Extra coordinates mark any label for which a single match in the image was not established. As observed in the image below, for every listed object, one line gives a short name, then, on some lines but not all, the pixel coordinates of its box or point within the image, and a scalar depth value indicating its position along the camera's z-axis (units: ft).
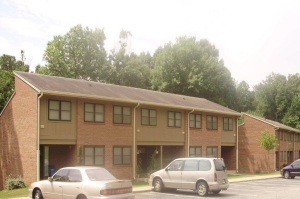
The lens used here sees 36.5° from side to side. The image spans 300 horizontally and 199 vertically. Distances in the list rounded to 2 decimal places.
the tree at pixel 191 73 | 203.62
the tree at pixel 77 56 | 192.34
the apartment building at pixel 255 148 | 161.89
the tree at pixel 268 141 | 151.23
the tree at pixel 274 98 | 271.69
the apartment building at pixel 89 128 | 90.43
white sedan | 54.44
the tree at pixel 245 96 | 265.75
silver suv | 75.15
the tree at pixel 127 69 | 206.87
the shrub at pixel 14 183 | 88.84
